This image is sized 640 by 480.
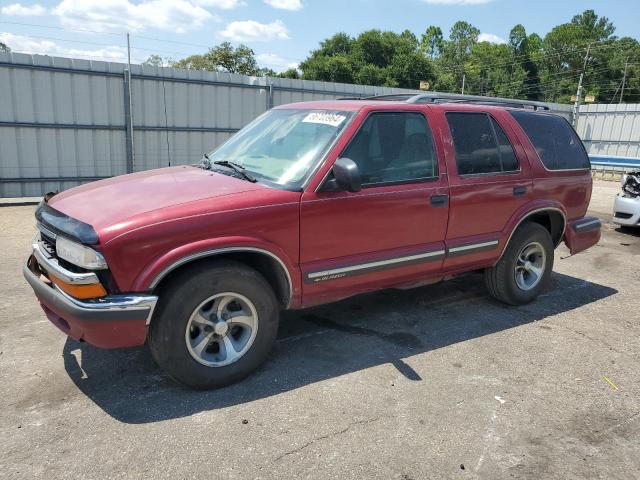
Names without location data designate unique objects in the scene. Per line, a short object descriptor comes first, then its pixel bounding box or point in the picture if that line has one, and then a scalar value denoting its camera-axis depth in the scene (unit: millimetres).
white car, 8766
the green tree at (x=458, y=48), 80750
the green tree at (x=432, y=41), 96562
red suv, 3086
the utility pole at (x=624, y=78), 59331
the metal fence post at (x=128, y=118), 11047
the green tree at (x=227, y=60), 52844
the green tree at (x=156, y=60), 46294
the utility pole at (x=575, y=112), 22594
